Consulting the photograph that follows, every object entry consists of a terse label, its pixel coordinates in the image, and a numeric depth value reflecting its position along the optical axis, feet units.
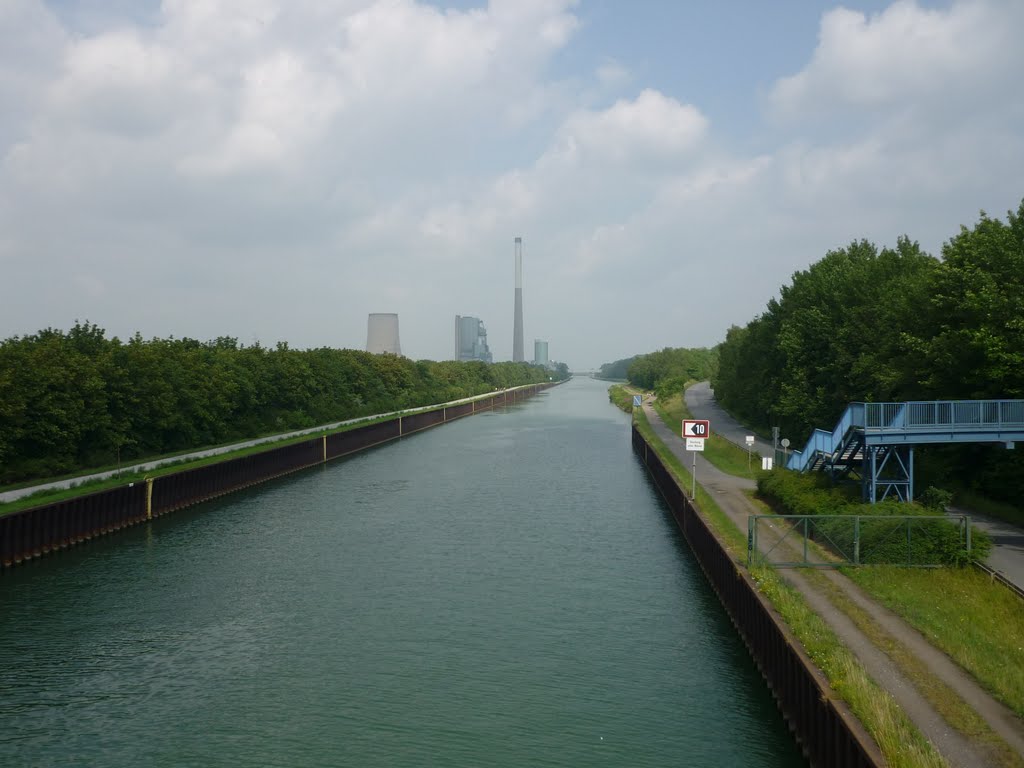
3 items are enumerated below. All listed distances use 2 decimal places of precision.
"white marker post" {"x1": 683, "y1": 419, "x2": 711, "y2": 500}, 114.11
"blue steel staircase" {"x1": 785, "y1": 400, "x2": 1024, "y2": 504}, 100.68
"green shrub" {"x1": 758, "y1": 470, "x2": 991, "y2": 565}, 81.51
